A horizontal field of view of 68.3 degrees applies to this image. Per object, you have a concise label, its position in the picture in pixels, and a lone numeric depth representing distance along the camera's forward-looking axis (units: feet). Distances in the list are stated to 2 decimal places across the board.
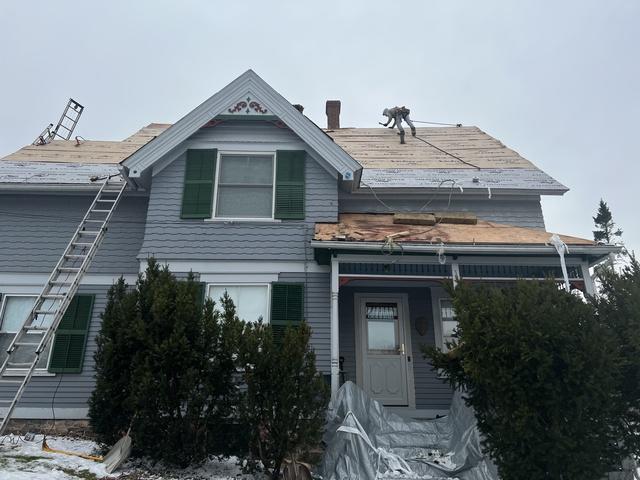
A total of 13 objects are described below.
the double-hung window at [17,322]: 27.78
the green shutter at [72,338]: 27.58
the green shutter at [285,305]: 26.81
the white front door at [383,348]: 28.96
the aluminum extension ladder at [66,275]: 23.61
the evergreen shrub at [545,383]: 15.83
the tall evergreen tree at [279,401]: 18.07
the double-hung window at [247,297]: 27.50
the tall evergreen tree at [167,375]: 18.49
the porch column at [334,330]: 23.56
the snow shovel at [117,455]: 17.87
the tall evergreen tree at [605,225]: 138.88
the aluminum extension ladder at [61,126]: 40.50
